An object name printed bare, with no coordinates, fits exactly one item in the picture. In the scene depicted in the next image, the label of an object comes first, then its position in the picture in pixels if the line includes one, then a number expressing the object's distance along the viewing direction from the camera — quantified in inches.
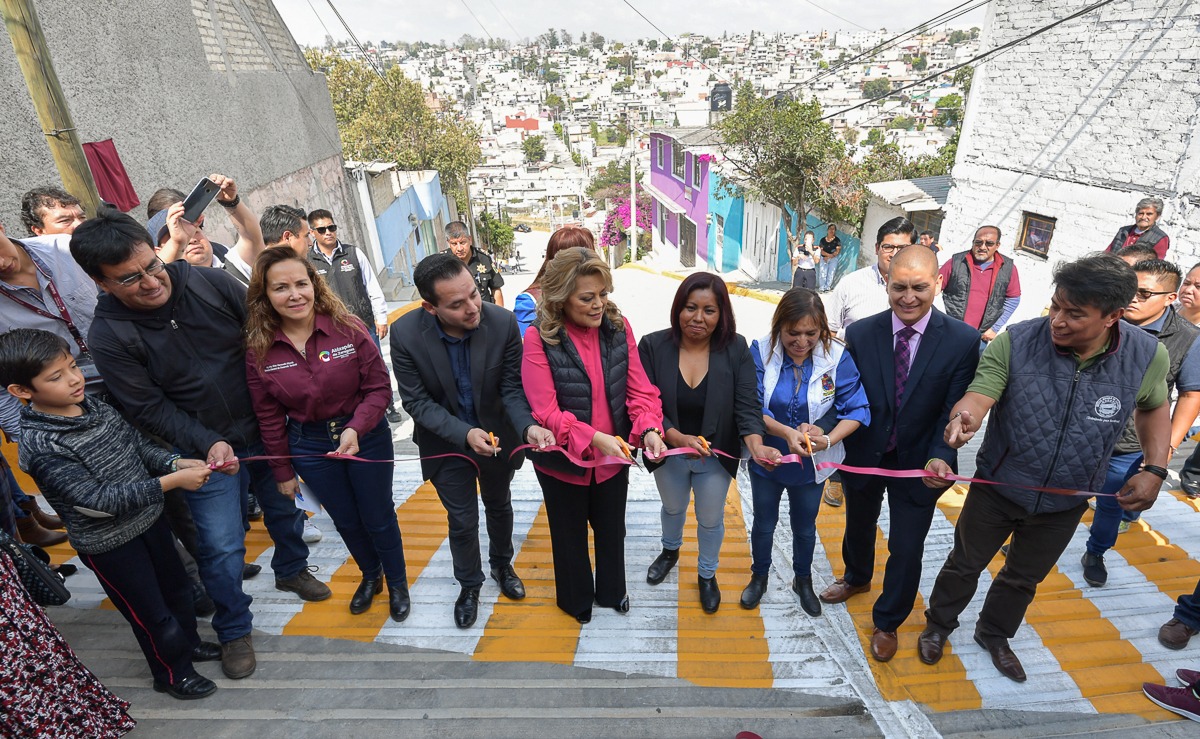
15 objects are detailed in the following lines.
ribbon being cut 109.6
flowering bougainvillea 1385.3
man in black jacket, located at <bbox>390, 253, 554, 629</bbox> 113.4
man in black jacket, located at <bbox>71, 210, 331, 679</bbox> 100.9
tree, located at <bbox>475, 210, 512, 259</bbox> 1531.5
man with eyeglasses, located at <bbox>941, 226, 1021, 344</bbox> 202.2
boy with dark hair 89.8
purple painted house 991.6
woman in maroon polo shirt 111.4
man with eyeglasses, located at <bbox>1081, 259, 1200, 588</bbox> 130.7
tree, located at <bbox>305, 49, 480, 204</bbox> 991.0
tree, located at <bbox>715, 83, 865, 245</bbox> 589.9
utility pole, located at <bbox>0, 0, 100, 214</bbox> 115.5
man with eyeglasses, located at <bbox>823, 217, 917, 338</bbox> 175.2
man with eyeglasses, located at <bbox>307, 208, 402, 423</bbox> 210.7
